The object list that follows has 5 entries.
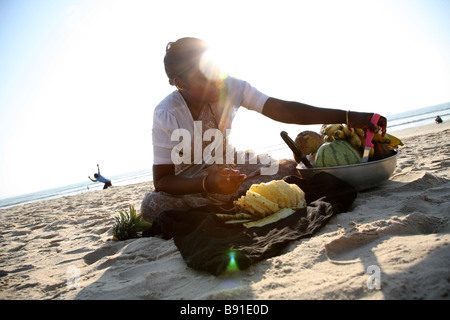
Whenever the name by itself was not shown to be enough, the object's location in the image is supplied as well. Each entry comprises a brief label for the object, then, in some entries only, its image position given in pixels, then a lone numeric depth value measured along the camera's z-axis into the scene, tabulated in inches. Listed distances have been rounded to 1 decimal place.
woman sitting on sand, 110.1
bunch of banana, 115.0
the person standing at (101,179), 571.5
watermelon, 109.5
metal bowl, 103.1
